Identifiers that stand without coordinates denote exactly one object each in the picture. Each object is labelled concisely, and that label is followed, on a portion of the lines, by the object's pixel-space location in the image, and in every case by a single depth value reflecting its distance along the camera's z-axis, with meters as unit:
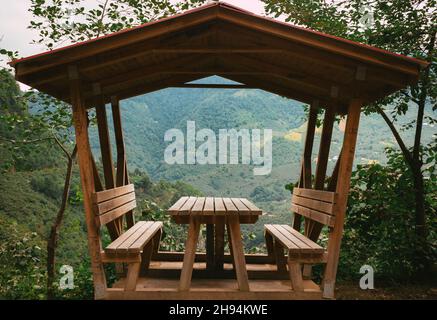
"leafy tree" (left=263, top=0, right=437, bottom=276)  6.66
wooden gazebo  4.18
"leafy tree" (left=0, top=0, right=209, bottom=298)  7.22
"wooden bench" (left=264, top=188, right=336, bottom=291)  4.44
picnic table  4.54
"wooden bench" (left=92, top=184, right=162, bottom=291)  4.27
